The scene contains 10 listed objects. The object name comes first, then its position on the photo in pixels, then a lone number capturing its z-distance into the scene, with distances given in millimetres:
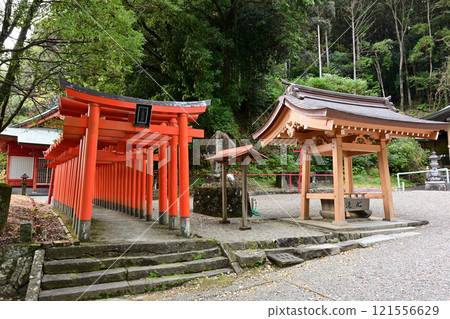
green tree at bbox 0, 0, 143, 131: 5133
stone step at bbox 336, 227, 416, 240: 5965
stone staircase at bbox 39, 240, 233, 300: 3598
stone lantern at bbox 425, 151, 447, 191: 13984
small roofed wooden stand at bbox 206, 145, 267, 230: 6324
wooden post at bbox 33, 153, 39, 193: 17078
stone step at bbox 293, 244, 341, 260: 4941
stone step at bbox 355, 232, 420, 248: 5558
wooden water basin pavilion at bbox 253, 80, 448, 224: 6379
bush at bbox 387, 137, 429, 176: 20359
